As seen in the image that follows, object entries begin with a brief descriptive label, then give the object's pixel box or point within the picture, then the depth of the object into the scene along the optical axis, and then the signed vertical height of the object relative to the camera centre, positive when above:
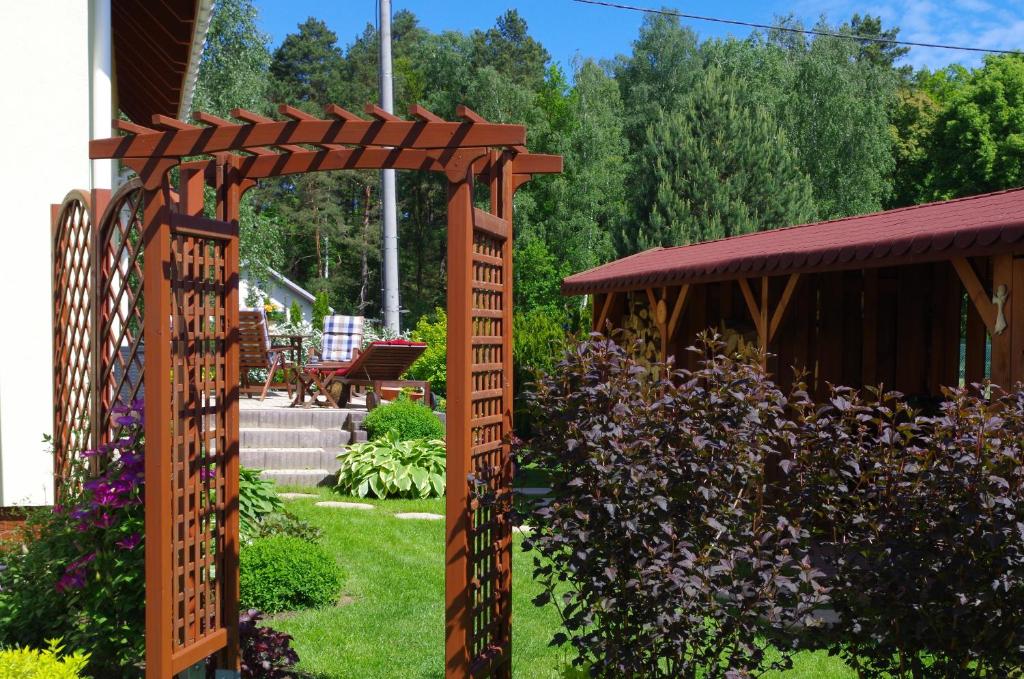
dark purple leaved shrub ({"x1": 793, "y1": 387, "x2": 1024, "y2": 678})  2.94 -0.59
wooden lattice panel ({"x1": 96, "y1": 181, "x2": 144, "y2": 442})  3.94 +0.18
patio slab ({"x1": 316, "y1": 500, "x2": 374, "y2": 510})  8.22 -1.32
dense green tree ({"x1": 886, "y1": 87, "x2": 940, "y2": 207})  29.92 +5.78
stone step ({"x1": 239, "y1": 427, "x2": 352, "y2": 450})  9.49 -0.89
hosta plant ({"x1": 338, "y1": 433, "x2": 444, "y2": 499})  8.77 -1.12
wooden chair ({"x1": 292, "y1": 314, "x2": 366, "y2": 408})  11.03 -0.13
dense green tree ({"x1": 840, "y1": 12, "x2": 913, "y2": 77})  35.50 +10.97
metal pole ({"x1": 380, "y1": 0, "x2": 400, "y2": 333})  17.12 +2.06
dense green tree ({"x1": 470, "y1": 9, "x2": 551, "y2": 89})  34.16 +10.39
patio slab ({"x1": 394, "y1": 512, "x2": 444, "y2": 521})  7.87 -1.37
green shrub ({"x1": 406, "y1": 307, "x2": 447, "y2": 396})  16.19 -0.25
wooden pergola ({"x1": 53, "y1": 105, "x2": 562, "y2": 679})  3.21 +0.01
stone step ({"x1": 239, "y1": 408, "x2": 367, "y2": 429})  9.77 -0.71
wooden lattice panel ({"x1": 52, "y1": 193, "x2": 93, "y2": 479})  4.54 +0.11
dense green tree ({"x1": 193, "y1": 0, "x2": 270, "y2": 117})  18.22 +5.40
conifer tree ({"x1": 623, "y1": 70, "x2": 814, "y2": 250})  22.09 +3.84
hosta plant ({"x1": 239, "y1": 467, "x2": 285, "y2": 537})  5.90 -0.95
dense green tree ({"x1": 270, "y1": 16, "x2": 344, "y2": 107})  37.31 +10.96
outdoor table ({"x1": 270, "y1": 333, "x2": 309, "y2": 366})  12.70 +0.02
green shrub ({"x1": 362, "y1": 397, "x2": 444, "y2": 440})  9.76 -0.76
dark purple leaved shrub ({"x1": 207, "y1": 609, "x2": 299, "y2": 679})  3.92 -1.22
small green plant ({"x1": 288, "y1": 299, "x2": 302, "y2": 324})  23.59 +0.82
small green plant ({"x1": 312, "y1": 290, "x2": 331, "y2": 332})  24.79 +1.02
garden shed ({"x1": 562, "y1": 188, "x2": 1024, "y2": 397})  5.46 +0.40
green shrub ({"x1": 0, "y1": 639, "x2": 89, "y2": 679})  2.85 -0.93
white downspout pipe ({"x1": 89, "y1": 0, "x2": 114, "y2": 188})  5.82 +1.66
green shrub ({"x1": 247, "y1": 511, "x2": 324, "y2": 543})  6.04 -1.13
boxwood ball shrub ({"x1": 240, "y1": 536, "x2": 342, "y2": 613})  5.21 -1.24
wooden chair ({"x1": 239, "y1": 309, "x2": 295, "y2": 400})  11.77 +0.00
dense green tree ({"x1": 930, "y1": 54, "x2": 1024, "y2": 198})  27.95 +5.99
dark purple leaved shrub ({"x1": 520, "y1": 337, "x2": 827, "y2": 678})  3.01 -0.56
